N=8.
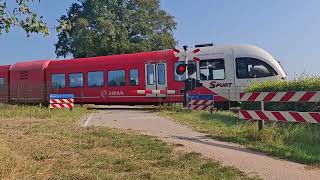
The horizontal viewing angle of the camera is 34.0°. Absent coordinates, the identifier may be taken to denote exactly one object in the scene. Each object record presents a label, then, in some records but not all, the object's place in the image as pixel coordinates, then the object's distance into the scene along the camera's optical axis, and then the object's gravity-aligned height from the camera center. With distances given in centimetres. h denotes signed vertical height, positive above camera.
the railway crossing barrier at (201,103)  2245 -75
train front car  2586 +78
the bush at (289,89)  1625 -15
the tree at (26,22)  691 +88
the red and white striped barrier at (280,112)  1160 -65
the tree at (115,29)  4894 +562
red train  2605 +58
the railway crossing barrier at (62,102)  2553 -70
